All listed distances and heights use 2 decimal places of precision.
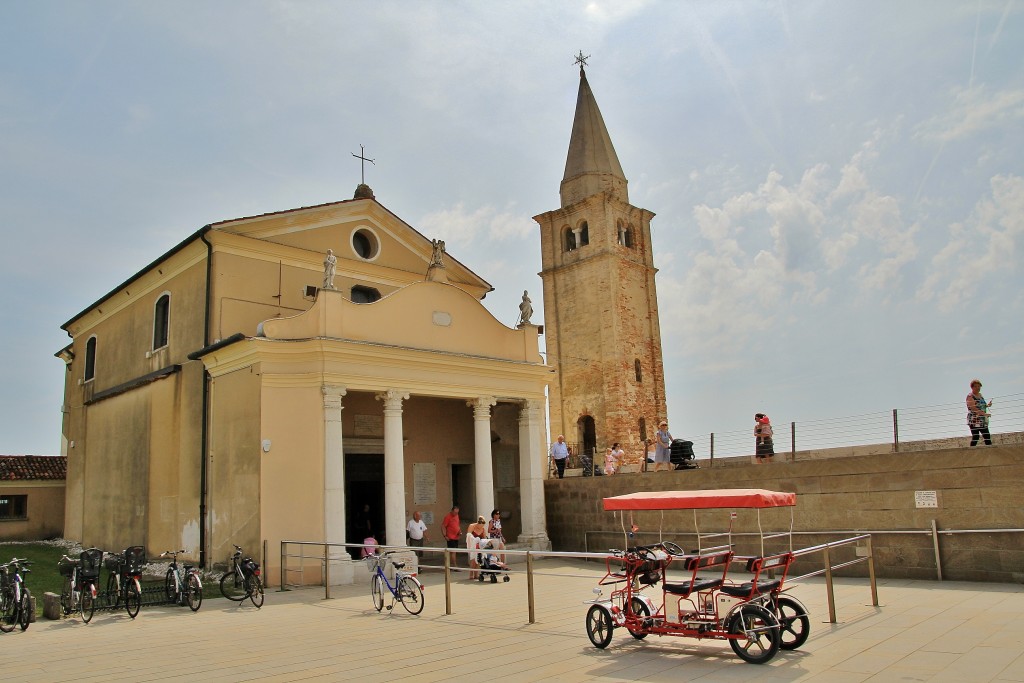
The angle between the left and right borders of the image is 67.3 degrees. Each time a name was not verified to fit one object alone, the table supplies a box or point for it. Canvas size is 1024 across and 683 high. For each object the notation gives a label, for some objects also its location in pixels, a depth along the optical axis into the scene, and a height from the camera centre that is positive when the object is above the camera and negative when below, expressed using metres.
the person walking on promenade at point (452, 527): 18.48 -1.24
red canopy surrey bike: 7.97 -1.52
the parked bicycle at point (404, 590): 11.81 -1.73
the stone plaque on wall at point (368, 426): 20.02 +1.35
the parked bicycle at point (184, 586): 12.73 -1.68
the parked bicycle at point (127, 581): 12.43 -1.50
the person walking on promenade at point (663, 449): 19.95 +0.46
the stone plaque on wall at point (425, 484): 21.03 -0.21
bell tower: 34.94 +7.71
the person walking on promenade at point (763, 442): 17.86 +0.48
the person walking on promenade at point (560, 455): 23.58 +0.48
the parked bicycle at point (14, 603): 11.19 -1.62
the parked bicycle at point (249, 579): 13.03 -1.63
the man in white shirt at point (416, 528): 18.12 -1.22
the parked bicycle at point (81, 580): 11.98 -1.43
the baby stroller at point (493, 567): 16.11 -1.93
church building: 16.47 +2.09
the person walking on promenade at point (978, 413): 14.01 +0.75
